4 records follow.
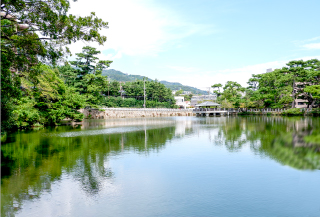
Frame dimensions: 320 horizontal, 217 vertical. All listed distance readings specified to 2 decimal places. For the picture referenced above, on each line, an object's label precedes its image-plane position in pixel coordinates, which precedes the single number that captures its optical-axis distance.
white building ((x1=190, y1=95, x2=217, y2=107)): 113.89
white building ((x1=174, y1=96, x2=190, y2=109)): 87.55
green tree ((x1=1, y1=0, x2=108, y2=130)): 8.56
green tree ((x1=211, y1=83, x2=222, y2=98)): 57.75
